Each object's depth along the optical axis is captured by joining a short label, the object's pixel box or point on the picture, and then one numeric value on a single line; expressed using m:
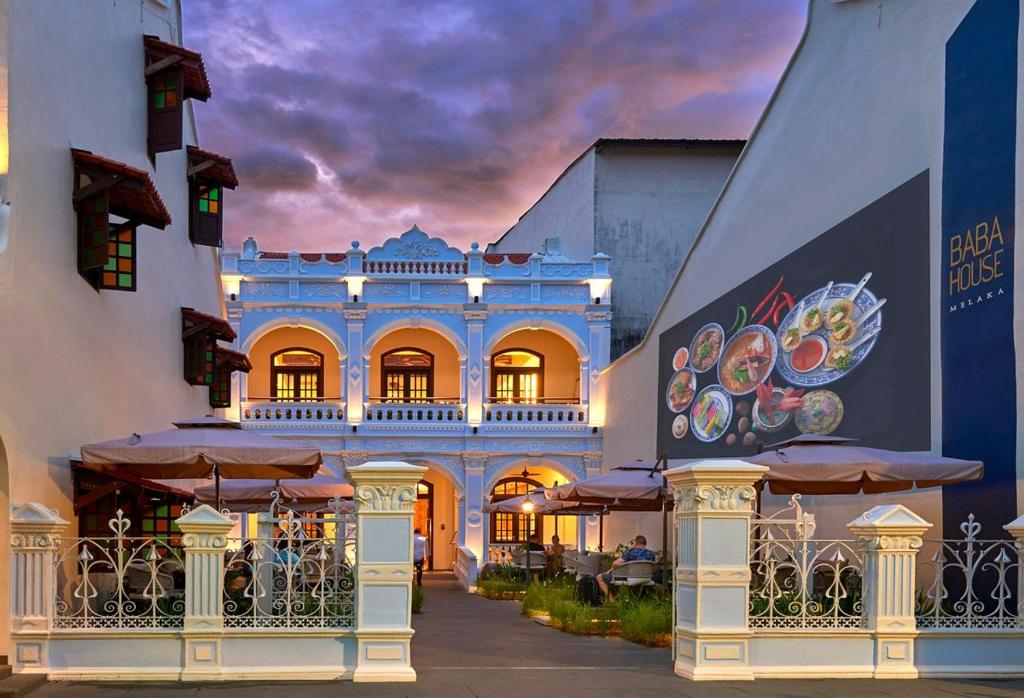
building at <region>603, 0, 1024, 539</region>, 12.60
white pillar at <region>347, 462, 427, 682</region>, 10.29
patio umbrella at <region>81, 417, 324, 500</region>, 11.80
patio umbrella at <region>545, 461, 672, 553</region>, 16.92
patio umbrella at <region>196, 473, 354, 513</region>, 17.45
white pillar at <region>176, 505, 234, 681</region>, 10.16
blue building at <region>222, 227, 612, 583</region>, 30.66
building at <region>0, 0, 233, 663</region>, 10.45
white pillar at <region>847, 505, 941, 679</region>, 10.52
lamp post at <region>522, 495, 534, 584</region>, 23.51
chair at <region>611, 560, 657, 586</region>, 16.11
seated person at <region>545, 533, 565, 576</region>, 23.81
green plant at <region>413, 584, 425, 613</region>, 18.80
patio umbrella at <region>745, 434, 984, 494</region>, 11.98
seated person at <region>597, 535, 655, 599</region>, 16.28
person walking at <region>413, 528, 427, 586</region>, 23.80
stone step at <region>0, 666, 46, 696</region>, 9.19
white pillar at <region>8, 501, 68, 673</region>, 10.04
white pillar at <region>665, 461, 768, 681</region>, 10.35
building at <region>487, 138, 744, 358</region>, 32.94
